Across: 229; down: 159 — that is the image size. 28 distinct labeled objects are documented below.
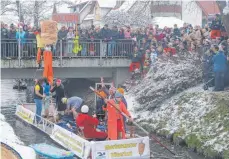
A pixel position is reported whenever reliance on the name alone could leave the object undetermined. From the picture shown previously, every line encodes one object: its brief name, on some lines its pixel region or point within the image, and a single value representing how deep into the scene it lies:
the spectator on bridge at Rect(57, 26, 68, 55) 24.17
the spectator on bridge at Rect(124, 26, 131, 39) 24.91
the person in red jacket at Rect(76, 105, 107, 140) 13.39
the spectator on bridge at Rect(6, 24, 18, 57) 23.58
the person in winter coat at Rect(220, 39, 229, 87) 17.88
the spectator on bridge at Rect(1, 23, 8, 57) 23.41
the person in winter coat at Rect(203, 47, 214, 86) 18.44
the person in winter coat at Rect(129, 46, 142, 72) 24.27
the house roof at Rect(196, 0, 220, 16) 50.72
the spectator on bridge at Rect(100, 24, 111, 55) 24.39
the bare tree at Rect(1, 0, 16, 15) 46.47
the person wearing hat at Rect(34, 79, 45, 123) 18.56
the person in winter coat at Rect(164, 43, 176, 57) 22.34
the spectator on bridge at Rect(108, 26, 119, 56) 24.50
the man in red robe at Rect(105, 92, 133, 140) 13.63
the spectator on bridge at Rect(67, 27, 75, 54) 24.11
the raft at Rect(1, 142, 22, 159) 9.07
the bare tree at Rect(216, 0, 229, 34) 16.72
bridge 23.84
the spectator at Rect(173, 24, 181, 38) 23.47
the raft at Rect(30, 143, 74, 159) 13.27
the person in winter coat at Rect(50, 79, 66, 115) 18.44
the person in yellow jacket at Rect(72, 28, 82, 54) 24.25
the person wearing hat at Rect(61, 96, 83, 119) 15.86
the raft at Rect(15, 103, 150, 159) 12.61
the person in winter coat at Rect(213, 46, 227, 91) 17.28
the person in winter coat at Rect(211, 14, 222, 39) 19.49
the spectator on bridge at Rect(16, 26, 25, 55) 23.31
